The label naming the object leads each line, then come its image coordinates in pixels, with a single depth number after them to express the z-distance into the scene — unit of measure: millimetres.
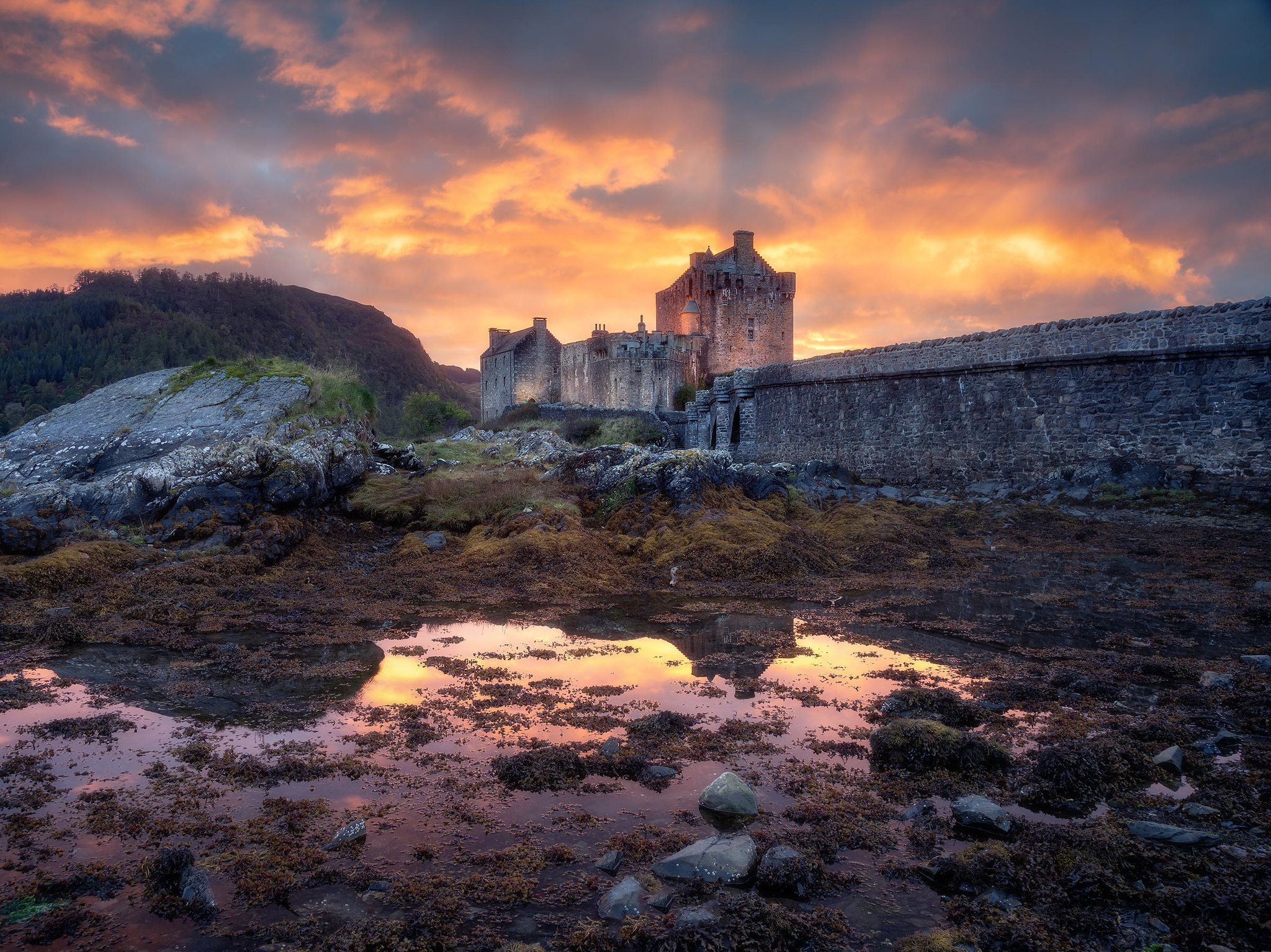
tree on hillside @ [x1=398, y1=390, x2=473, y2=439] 53750
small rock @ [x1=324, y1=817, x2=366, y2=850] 3867
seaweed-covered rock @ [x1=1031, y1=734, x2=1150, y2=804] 4402
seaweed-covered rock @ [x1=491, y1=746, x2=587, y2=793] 4664
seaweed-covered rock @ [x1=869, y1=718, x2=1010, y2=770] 4844
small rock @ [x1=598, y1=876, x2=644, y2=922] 3318
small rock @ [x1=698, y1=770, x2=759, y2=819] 4254
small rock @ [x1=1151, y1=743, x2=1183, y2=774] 4664
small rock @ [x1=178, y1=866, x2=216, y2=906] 3316
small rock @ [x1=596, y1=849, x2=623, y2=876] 3682
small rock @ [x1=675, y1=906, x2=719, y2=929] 3162
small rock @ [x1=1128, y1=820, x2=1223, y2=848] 3758
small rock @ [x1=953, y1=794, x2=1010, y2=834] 4016
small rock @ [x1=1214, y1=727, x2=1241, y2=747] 4988
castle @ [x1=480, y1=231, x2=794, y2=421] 55031
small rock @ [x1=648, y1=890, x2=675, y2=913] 3371
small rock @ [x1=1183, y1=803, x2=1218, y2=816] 4074
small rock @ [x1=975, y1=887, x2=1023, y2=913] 3361
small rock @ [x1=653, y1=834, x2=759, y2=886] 3590
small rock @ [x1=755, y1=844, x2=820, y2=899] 3498
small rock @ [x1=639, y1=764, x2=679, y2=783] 4738
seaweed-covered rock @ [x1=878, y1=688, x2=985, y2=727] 5633
